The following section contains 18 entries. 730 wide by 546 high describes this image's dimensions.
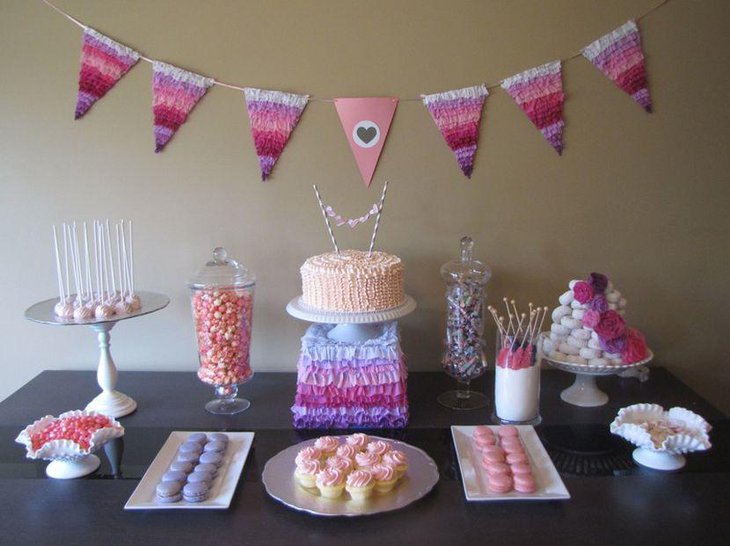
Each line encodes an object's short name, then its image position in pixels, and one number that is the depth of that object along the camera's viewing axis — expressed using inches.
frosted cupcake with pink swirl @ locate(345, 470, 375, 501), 42.4
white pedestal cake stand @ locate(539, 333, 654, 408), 56.2
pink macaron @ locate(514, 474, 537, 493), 43.3
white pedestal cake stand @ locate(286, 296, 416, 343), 52.8
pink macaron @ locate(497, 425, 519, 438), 49.8
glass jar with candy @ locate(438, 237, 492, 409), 57.1
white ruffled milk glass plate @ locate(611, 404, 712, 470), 46.6
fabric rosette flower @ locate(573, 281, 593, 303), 57.1
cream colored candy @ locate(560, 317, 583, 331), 58.0
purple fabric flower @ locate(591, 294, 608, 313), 56.8
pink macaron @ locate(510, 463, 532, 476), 44.7
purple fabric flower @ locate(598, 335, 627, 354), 56.1
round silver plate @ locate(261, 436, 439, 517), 41.8
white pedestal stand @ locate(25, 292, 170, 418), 56.0
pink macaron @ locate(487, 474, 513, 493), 43.4
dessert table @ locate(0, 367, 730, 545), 39.6
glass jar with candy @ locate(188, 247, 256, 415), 54.7
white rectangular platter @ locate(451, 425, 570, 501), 43.0
